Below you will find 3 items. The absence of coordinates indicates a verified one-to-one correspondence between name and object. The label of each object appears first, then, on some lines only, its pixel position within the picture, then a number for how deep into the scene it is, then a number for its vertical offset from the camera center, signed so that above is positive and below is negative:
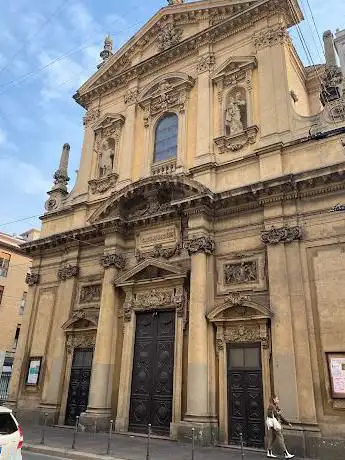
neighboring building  29.36 +6.92
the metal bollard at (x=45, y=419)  15.05 -0.86
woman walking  9.79 -0.54
